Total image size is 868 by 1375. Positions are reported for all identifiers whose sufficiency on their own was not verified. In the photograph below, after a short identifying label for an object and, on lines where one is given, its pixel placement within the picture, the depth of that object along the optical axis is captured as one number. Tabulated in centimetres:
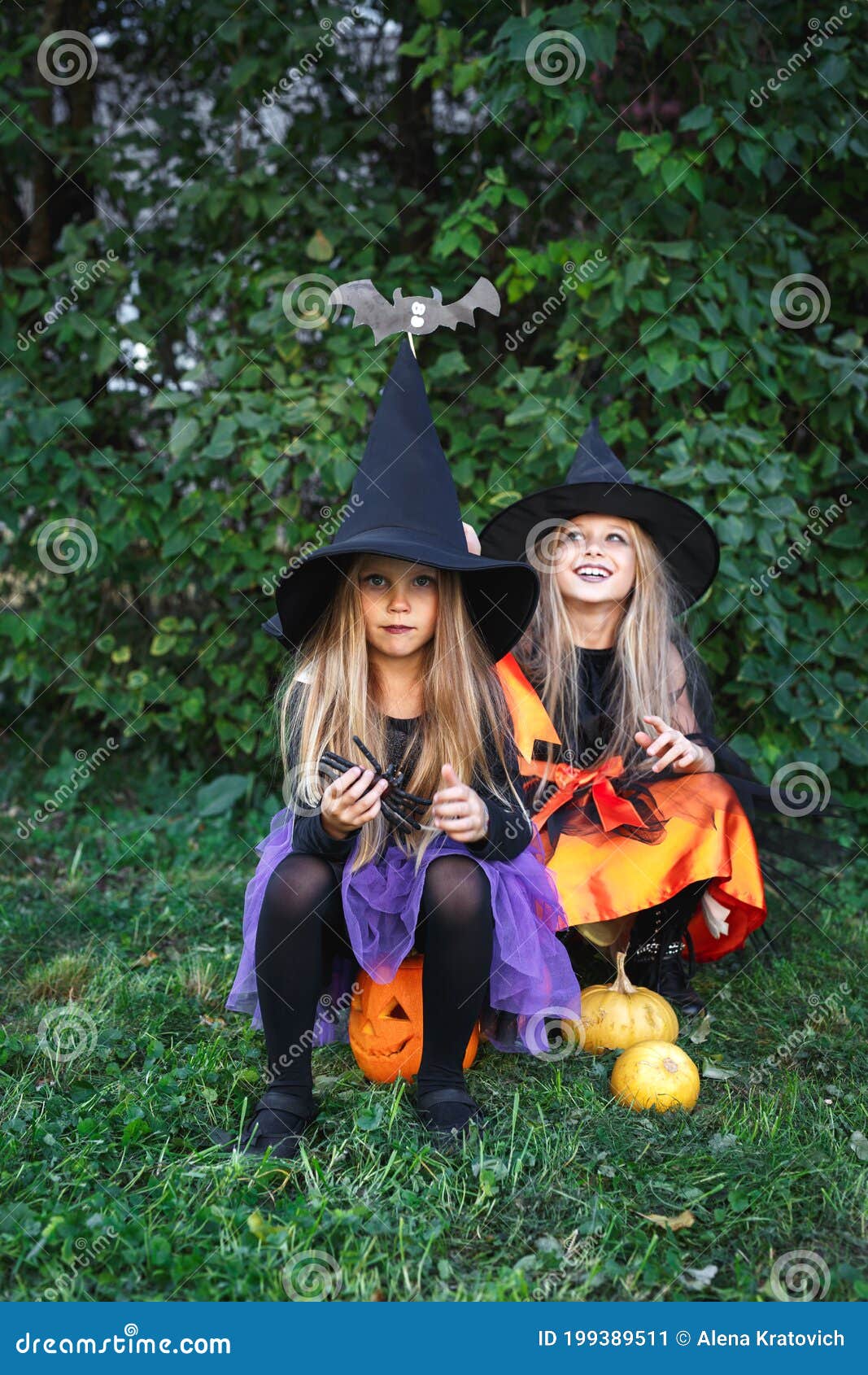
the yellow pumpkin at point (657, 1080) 220
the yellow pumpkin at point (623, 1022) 245
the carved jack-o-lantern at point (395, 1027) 229
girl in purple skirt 210
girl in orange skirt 254
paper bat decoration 254
